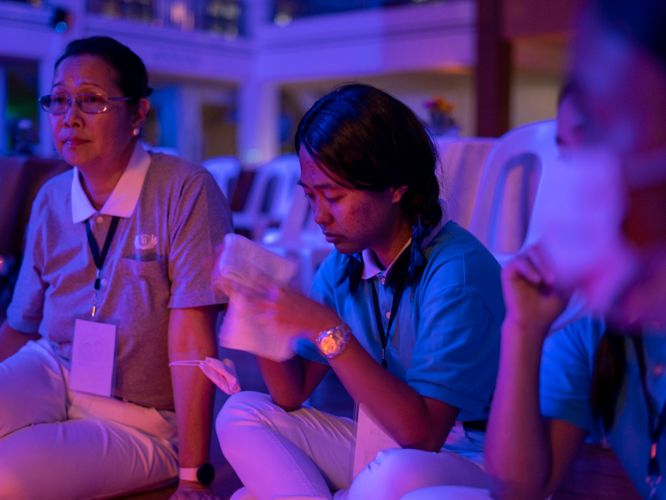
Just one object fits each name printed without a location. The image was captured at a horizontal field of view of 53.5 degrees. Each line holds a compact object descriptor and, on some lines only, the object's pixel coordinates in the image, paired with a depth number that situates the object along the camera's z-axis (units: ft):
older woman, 4.87
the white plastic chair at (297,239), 11.53
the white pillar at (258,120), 40.19
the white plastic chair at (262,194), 17.33
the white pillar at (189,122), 39.27
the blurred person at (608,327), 1.93
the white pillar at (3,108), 32.48
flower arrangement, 15.46
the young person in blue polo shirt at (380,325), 3.37
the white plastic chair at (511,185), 8.24
